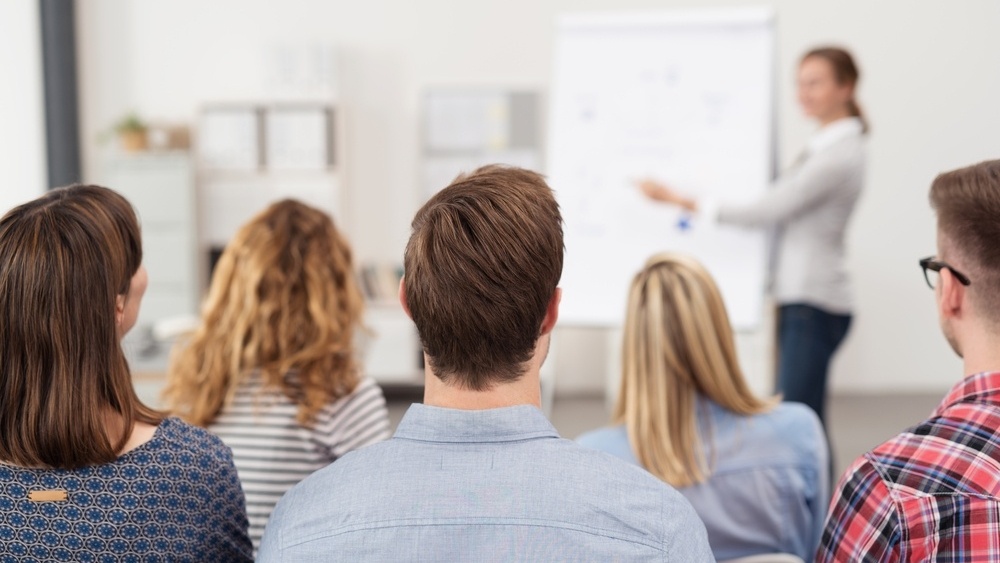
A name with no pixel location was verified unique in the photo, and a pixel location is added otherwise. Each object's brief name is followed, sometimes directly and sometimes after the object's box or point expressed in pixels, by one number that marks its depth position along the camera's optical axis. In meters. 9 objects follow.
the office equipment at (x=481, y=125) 5.49
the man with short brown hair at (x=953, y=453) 1.06
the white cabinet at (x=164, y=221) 5.22
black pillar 5.29
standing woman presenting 2.94
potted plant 5.27
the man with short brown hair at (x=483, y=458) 0.83
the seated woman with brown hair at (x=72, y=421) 1.04
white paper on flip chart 3.07
